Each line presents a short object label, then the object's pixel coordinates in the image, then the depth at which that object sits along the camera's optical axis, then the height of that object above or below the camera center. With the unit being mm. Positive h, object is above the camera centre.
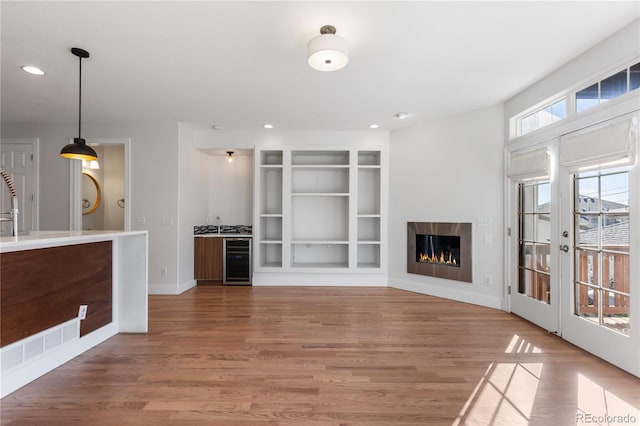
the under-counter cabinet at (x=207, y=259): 4852 -769
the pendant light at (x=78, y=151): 2668 +584
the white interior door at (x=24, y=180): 4336 +501
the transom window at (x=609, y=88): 2180 +1032
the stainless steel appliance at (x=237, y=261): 4848 -803
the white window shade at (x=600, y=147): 2131 +542
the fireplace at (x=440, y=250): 3984 -533
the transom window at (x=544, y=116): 2873 +1052
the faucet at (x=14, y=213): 2326 +2
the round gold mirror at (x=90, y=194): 5645 +378
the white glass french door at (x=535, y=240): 2889 -296
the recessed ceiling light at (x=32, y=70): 2705 +1371
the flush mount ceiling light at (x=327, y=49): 2086 +1199
